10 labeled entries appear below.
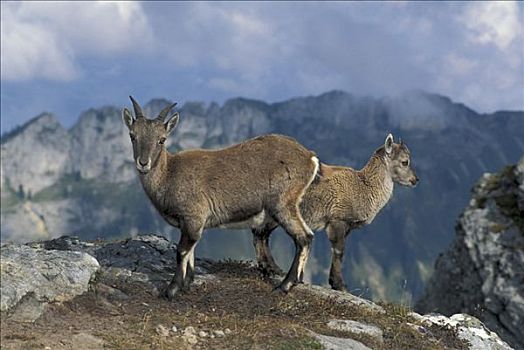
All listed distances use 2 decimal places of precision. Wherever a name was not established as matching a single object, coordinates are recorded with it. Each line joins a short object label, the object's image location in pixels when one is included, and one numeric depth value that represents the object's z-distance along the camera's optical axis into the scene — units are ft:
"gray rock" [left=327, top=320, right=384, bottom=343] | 48.19
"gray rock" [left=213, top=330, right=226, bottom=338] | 43.04
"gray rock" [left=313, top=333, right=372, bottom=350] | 43.55
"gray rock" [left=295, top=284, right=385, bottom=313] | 54.70
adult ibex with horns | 50.72
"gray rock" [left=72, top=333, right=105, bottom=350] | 38.22
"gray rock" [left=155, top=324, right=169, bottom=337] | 41.97
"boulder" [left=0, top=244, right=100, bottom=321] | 42.57
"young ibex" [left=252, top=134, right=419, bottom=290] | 59.77
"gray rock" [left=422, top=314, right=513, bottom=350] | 55.11
